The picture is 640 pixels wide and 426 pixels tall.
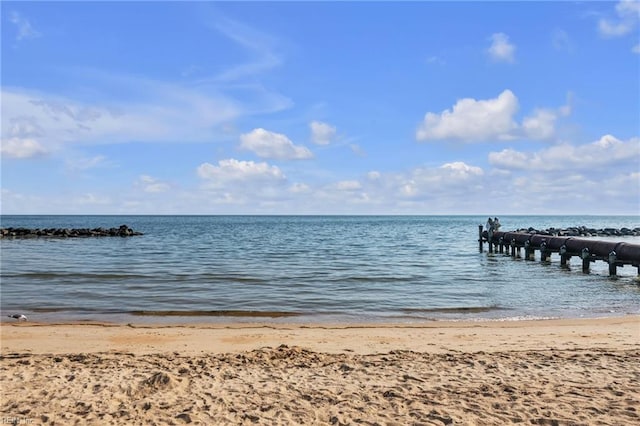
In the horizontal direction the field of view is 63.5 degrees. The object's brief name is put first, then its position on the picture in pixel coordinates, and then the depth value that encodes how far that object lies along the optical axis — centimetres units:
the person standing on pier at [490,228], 3572
